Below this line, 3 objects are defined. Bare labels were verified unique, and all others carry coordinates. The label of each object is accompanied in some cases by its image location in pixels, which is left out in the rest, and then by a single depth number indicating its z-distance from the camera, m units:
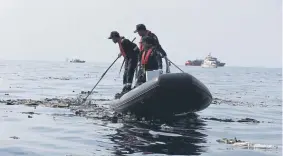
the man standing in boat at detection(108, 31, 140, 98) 16.60
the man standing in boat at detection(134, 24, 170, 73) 14.70
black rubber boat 13.36
